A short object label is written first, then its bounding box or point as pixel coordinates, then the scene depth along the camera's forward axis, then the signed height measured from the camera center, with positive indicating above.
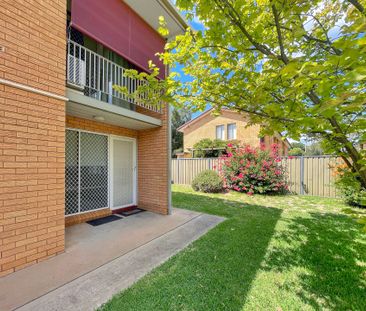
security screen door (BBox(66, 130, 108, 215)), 4.91 -0.46
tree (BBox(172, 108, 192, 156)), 32.16 +4.25
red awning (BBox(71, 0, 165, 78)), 3.91 +3.08
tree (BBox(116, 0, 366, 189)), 1.45 +1.26
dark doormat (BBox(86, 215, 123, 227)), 5.00 -1.83
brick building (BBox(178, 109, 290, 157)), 16.52 +2.53
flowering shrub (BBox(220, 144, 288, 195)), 9.15 -0.77
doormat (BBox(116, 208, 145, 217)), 5.85 -1.84
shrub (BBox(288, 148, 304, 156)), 32.64 +0.77
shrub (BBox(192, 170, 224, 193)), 9.88 -1.43
